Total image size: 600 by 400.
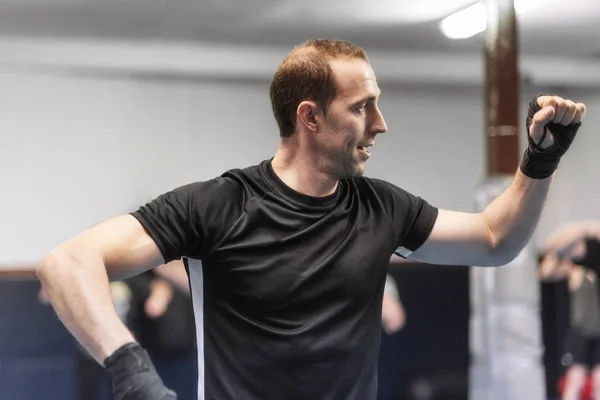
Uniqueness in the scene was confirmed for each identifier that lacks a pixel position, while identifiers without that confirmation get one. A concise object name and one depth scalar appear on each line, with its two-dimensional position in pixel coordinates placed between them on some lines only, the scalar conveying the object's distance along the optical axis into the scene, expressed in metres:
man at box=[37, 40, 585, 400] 2.28
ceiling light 8.23
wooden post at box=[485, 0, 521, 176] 5.87
